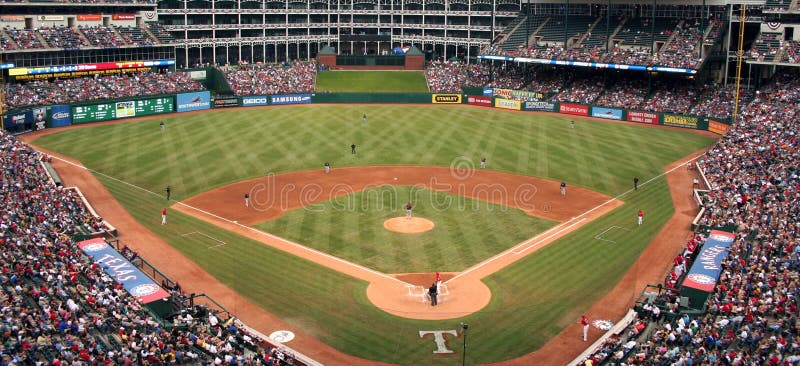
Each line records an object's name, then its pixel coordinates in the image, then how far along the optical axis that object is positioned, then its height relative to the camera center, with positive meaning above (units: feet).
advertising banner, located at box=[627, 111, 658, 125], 249.96 -18.78
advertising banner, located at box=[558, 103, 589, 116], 266.77 -17.26
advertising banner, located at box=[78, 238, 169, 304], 99.71 -31.16
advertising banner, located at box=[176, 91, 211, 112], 265.13 -15.61
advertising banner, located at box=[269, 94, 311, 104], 282.36 -15.39
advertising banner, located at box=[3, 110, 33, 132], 216.13 -19.13
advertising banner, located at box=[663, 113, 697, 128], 241.76 -19.27
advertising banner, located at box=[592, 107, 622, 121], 258.37 -18.02
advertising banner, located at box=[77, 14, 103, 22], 276.21 +15.00
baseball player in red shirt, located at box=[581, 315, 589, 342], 95.09 -33.77
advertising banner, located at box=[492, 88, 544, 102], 281.74 -13.02
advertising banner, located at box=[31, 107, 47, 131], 225.97 -19.05
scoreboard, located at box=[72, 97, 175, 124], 239.09 -17.50
